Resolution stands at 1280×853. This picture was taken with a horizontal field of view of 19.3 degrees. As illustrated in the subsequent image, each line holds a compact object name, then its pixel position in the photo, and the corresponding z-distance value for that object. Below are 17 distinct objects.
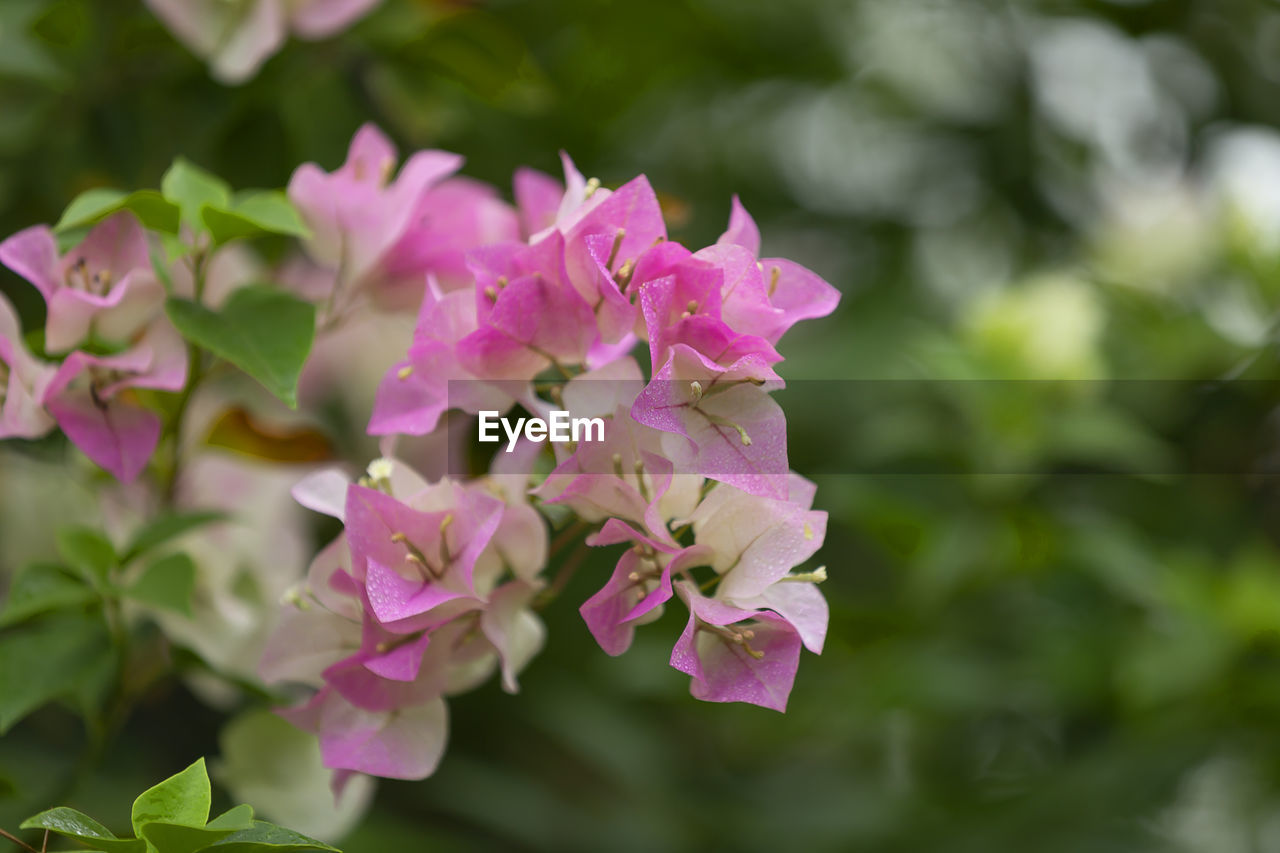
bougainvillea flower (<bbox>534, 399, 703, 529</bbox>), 0.77
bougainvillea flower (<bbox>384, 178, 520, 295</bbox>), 0.85
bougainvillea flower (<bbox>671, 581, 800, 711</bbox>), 0.76
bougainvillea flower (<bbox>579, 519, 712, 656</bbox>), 0.76
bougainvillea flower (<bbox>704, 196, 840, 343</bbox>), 0.78
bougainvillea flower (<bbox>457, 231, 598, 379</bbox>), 0.77
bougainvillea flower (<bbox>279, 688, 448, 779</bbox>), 0.78
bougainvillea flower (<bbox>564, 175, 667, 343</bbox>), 0.77
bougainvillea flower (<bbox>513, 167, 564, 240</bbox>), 0.85
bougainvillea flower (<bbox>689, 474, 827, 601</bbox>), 0.77
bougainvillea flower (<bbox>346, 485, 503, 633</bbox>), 0.77
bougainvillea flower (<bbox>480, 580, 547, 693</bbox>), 0.78
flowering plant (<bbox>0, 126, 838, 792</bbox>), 0.76
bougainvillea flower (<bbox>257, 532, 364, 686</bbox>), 0.79
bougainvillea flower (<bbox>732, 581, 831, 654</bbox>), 0.76
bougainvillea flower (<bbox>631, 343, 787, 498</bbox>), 0.75
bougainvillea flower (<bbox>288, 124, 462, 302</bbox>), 0.83
